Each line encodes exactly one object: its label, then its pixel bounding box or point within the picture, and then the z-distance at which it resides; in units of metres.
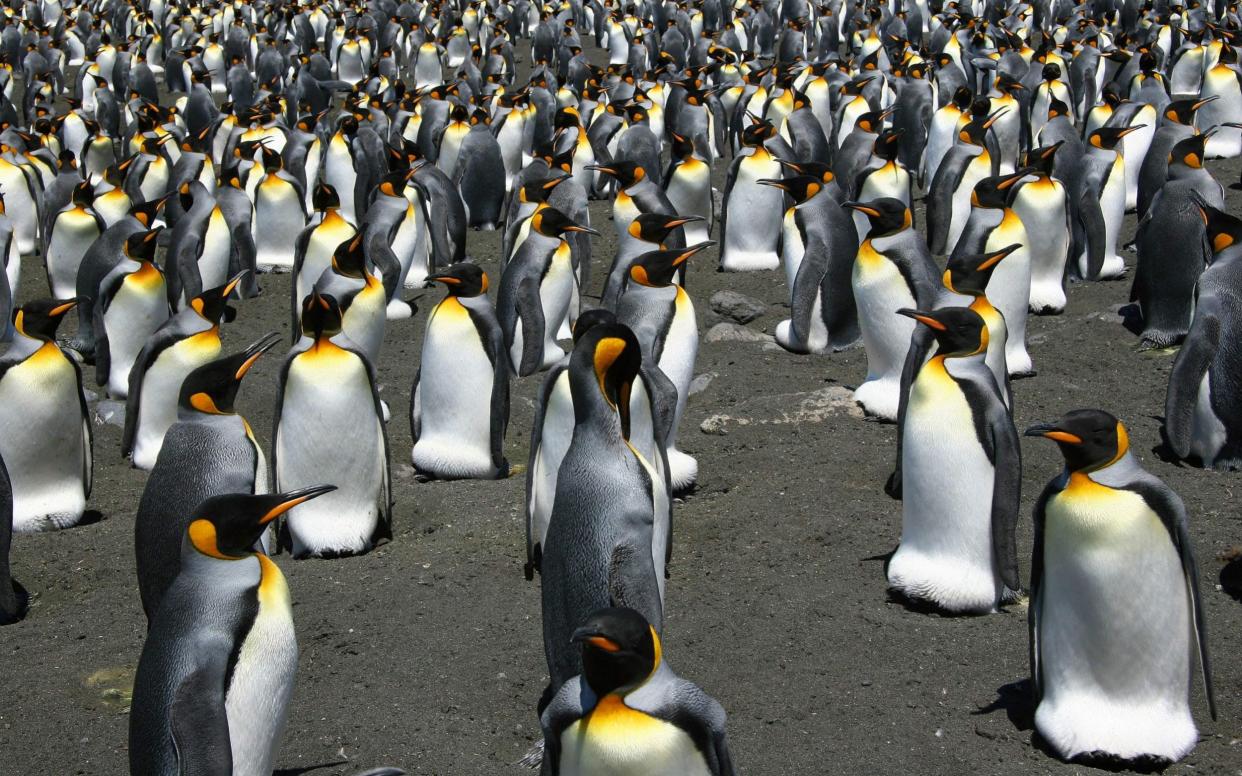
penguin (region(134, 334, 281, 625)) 4.72
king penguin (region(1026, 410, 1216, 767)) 3.90
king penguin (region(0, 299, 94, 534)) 6.40
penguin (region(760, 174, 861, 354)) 8.45
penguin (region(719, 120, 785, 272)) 10.66
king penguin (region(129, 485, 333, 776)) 3.50
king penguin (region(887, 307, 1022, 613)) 4.82
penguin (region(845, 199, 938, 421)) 7.15
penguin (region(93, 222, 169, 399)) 8.34
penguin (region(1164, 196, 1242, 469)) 6.18
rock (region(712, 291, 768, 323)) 9.39
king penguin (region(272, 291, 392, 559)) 5.87
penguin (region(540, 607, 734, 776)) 3.16
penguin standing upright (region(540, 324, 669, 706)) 3.85
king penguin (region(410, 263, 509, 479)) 6.73
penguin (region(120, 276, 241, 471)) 6.83
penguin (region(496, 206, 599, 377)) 8.21
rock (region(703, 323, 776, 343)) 8.81
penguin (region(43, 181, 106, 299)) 10.86
